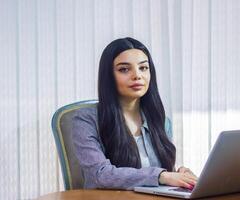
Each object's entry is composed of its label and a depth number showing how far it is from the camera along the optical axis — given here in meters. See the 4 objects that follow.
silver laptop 1.68
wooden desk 1.79
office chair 2.26
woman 2.11
